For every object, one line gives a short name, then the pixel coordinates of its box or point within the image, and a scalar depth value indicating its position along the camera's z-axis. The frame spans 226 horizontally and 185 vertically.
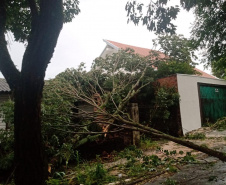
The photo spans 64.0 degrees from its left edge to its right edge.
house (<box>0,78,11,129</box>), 9.63
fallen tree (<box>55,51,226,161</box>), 8.95
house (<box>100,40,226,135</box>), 8.31
